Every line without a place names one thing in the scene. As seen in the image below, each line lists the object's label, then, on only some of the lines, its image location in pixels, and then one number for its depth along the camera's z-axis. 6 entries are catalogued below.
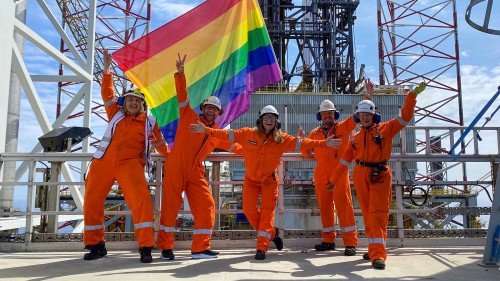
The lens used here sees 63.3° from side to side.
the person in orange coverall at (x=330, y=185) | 4.95
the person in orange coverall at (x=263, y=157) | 4.68
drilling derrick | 30.00
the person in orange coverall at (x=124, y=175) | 4.37
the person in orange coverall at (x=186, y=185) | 4.60
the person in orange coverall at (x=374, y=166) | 4.30
